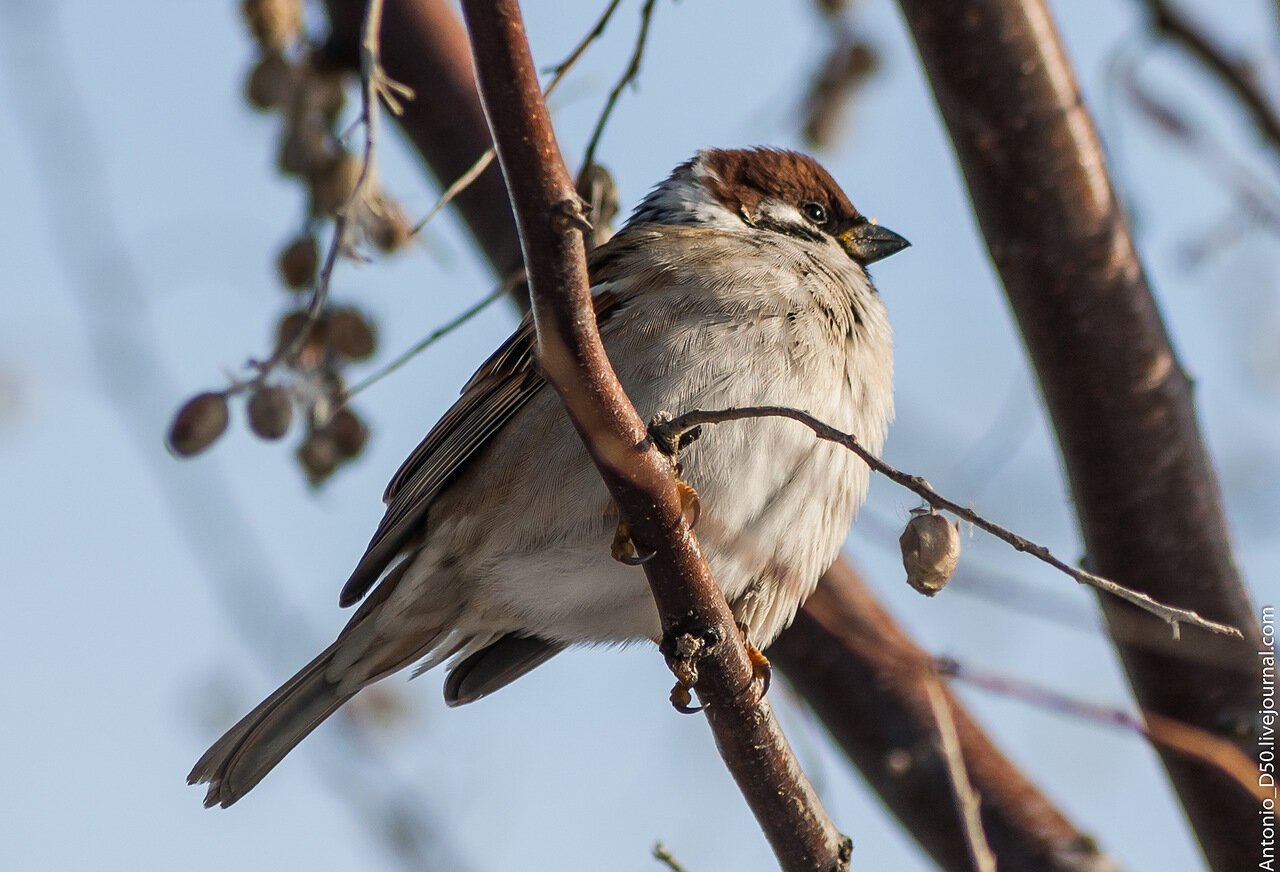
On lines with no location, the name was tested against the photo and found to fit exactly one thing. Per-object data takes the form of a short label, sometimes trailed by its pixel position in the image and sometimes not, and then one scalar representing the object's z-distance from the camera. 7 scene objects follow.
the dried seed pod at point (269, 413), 5.68
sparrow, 5.93
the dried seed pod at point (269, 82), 6.12
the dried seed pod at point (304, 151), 6.04
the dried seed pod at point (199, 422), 5.66
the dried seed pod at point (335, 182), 5.98
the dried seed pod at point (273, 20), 6.05
